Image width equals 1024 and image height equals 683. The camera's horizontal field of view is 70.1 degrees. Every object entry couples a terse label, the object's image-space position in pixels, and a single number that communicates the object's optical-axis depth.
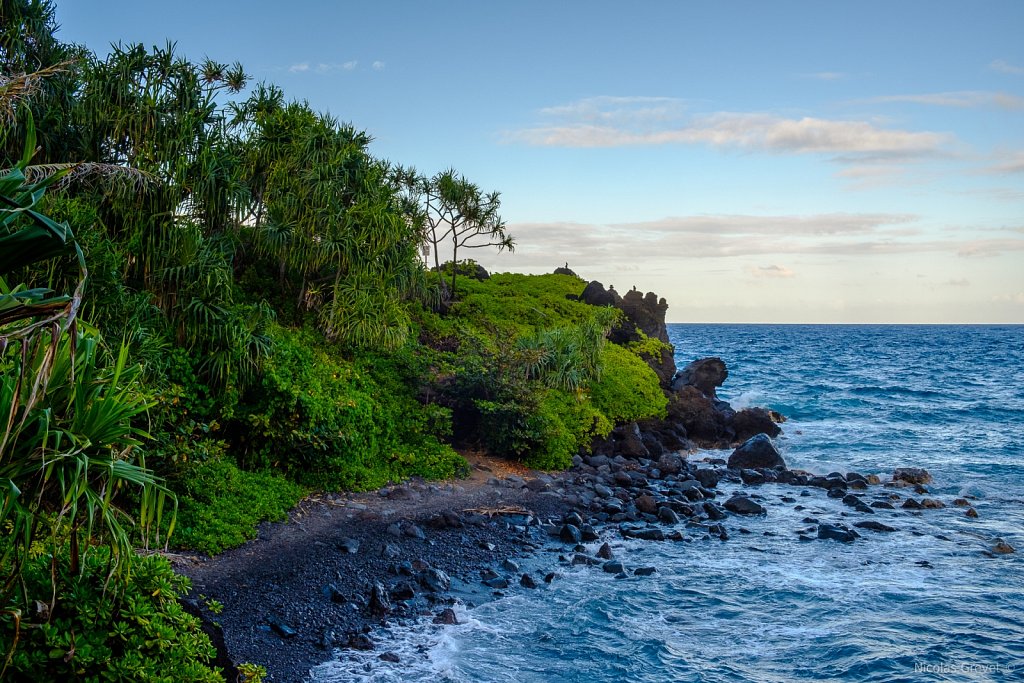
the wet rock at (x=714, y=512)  18.94
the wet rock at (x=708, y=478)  22.30
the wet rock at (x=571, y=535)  16.22
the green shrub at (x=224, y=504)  12.54
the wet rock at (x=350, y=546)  13.50
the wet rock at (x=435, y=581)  12.75
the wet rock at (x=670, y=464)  23.36
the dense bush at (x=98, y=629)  6.52
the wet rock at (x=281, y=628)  10.29
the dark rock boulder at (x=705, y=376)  37.88
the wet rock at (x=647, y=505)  18.86
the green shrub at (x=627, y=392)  26.89
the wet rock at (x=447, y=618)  11.57
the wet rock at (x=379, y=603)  11.45
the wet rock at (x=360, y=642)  10.36
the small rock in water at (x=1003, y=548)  16.39
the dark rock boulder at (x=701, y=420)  29.75
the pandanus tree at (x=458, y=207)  32.62
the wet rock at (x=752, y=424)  31.08
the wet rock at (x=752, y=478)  23.31
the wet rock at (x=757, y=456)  25.19
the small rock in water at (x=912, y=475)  23.89
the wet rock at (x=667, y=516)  18.36
